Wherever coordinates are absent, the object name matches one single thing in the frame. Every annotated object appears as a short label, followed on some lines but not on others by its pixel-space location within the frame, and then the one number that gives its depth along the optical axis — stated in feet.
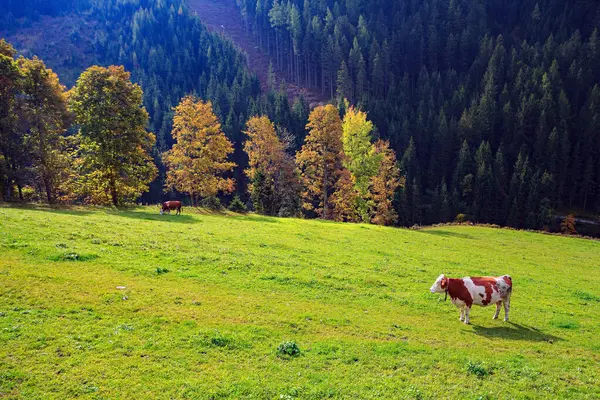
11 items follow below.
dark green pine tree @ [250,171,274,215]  217.15
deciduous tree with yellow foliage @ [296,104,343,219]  187.21
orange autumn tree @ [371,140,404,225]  197.98
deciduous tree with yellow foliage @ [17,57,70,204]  138.72
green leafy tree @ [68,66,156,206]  145.28
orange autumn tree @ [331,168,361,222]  192.13
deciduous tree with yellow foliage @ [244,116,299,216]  200.85
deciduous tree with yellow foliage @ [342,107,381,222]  191.42
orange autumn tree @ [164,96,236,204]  171.83
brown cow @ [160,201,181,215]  139.85
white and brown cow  60.59
